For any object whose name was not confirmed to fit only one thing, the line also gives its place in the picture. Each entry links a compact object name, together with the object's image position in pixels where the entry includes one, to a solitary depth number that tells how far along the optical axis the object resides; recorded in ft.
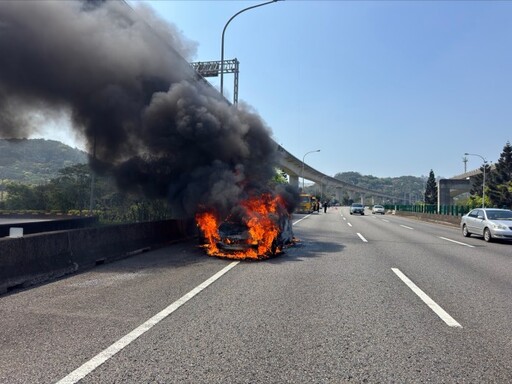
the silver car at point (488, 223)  51.26
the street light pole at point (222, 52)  56.26
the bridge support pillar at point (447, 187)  187.19
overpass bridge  201.57
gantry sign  88.02
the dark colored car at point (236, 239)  32.32
